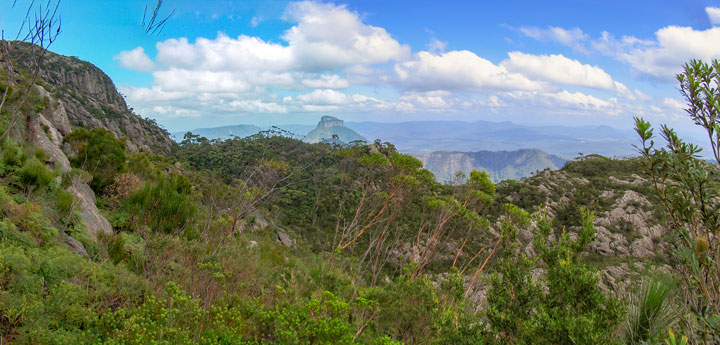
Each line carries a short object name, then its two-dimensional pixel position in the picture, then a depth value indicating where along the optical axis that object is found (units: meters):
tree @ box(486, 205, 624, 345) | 2.73
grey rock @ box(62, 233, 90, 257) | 5.03
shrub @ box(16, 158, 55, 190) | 6.30
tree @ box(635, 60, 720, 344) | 2.30
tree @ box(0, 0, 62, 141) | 3.17
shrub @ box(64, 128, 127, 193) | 8.74
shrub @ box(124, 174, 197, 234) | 7.20
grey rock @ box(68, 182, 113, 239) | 6.01
